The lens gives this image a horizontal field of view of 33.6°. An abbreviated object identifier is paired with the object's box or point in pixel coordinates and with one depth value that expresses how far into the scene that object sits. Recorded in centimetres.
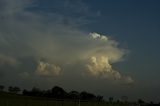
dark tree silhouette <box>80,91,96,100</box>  9786
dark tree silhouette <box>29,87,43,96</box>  9490
